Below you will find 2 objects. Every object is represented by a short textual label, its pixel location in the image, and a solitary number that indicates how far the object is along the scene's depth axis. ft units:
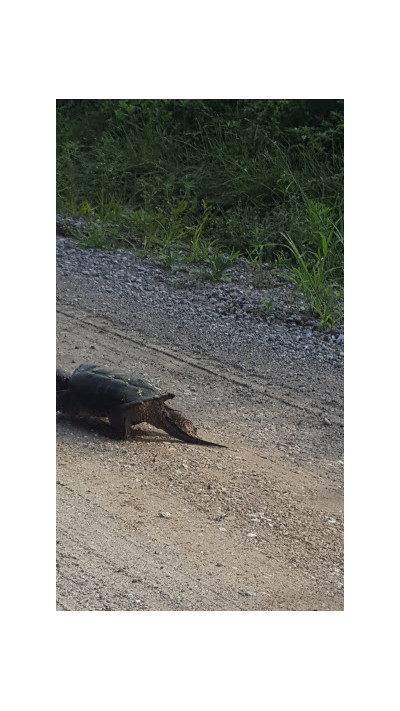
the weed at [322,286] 10.98
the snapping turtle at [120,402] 9.69
